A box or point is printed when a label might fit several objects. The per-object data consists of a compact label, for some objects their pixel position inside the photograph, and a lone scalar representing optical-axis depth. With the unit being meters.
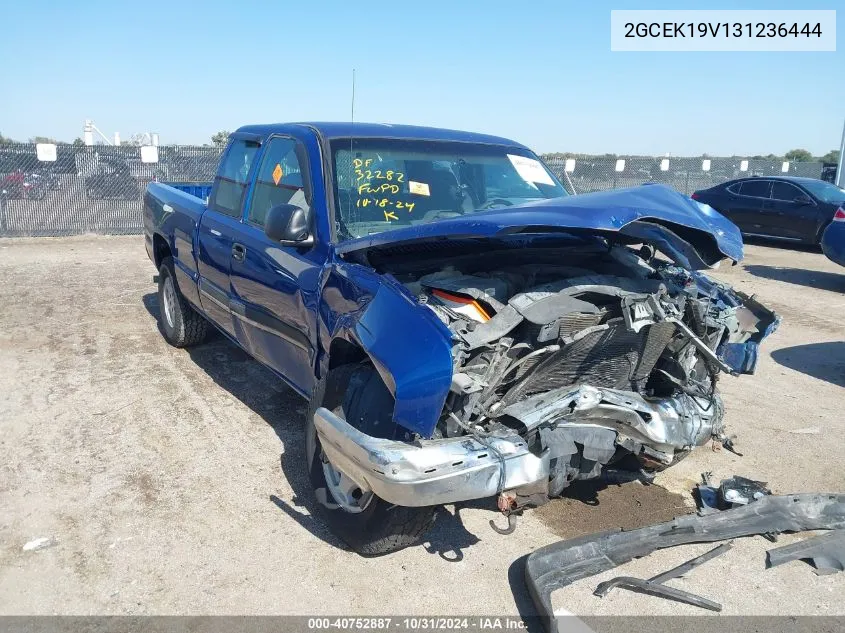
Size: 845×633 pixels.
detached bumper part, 2.97
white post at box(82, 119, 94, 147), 21.12
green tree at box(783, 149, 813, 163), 46.09
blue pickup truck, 2.66
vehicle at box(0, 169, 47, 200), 12.55
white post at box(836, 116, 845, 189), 19.78
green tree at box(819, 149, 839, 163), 44.38
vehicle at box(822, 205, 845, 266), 8.12
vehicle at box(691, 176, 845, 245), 12.41
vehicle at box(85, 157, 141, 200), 13.44
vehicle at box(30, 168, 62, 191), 12.91
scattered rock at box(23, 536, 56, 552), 3.21
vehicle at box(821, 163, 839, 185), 22.41
